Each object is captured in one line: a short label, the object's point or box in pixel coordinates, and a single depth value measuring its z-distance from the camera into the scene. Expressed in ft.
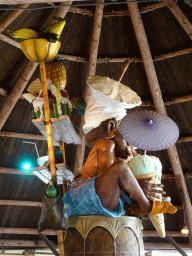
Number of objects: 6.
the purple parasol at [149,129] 11.59
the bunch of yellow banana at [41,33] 11.47
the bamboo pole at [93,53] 21.12
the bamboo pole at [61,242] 11.23
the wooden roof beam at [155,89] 21.26
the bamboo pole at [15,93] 21.74
